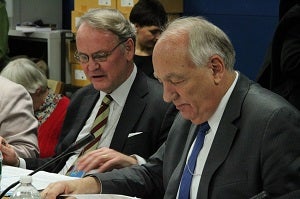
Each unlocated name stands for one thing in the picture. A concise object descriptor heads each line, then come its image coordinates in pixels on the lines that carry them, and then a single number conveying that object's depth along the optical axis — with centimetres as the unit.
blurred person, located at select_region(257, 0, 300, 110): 272
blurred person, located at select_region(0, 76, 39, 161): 287
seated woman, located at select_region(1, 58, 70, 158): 390
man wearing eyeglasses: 262
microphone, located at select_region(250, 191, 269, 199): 143
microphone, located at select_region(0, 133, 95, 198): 203
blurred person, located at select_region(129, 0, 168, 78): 432
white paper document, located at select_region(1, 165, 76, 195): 231
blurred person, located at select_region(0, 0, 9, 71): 564
